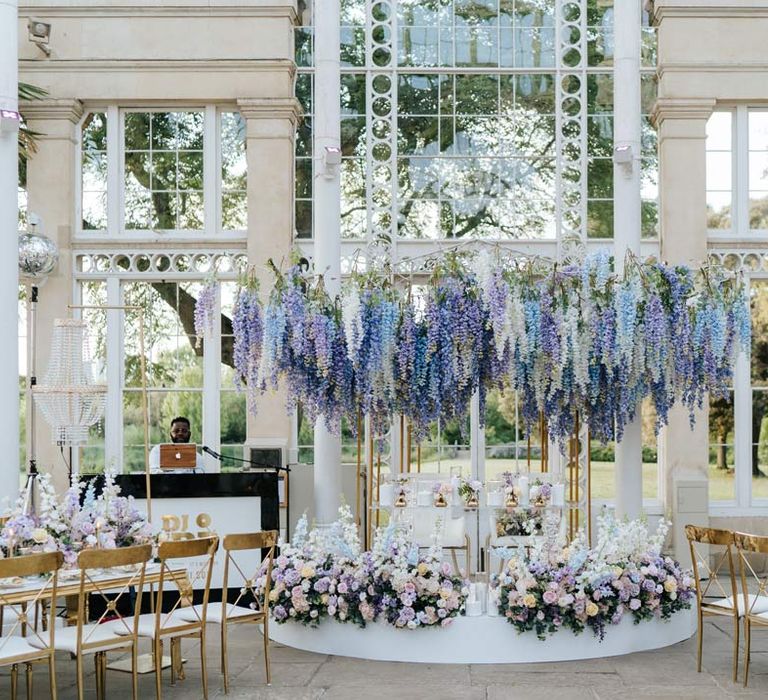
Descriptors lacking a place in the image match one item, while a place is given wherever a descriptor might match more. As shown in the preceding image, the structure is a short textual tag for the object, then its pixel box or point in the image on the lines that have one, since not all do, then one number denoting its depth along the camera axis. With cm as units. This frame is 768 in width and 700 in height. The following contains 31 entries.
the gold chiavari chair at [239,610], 640
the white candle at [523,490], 869
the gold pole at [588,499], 831
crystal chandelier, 811
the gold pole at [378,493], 874
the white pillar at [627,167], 822
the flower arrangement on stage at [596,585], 693
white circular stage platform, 696
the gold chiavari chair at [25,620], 539
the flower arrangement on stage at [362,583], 695
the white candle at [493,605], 706
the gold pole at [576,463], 824
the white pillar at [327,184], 821
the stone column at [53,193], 1088
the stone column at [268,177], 1093
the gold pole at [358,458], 811
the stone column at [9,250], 753
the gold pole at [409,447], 927
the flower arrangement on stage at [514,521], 889
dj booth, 879
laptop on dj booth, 888
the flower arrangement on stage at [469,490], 905
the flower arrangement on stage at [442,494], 868
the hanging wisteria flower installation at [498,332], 743
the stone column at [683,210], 1080
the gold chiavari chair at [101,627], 567
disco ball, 994
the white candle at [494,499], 866
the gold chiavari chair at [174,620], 599
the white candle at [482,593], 720
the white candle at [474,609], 707
